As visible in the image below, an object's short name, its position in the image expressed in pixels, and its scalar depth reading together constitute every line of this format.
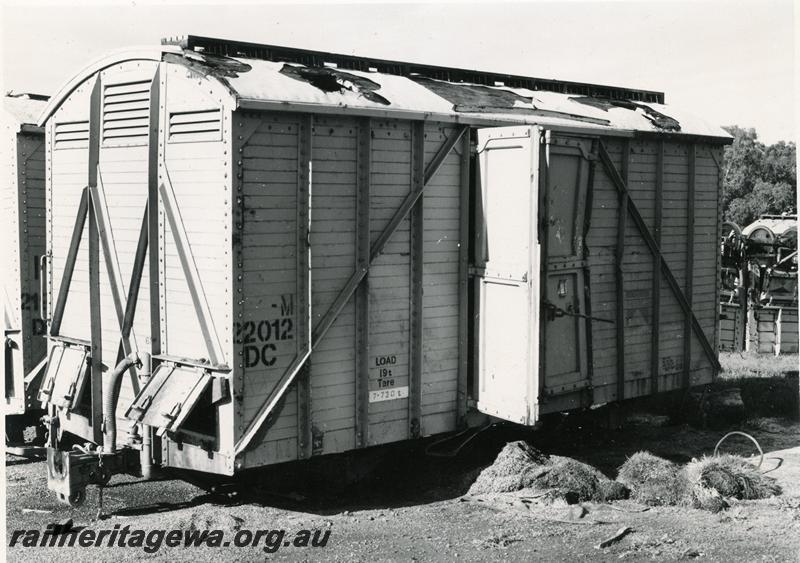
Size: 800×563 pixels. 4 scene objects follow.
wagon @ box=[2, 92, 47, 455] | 10.38
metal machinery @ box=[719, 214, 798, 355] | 17.61
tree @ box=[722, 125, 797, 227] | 34.88
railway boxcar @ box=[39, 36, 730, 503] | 7.86
